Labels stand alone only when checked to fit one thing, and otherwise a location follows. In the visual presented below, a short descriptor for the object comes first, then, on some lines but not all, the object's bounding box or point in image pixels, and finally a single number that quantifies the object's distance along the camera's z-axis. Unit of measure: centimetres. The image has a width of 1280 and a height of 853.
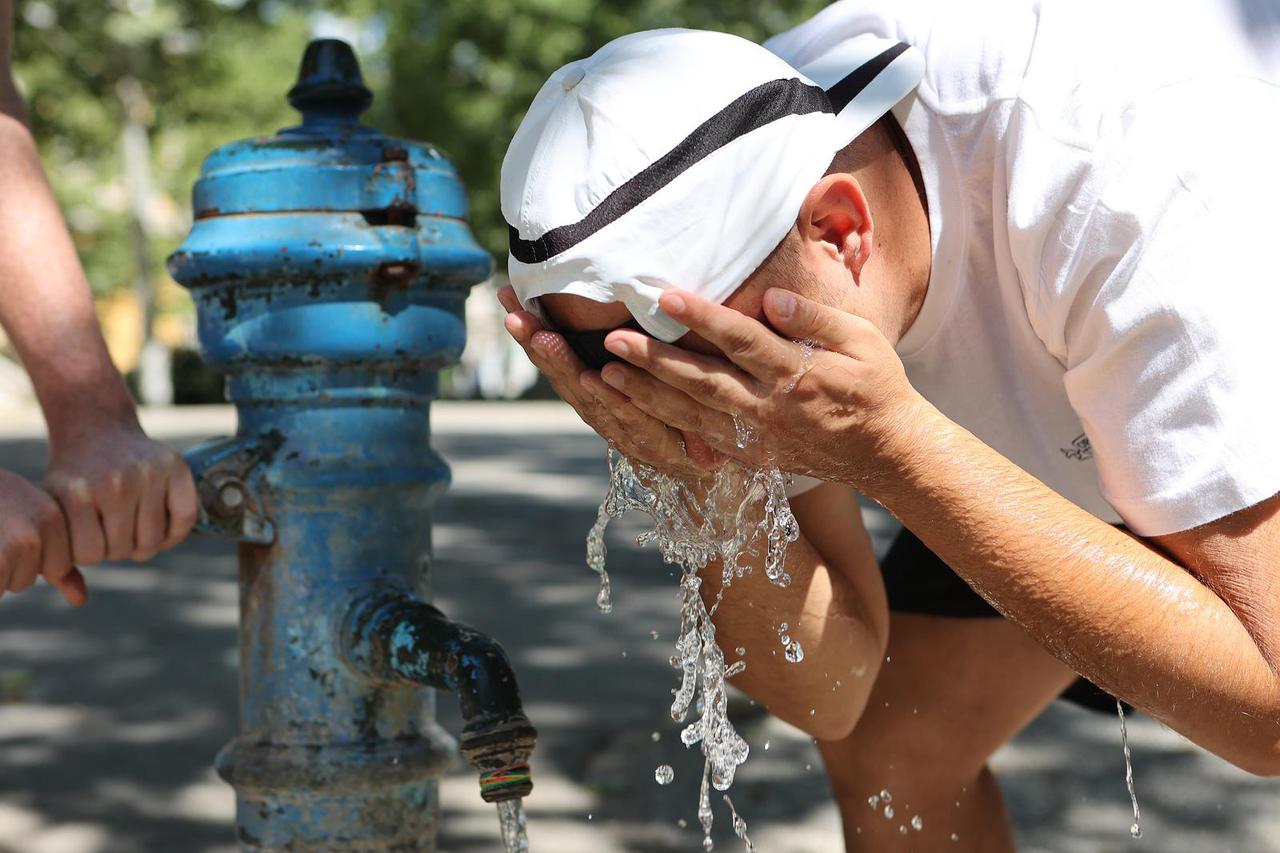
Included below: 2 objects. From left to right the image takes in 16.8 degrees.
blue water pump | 271
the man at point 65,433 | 264
